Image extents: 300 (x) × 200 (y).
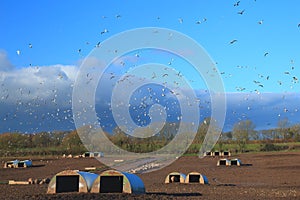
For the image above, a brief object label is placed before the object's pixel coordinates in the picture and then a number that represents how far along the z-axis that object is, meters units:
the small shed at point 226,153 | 104.81
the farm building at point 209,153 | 109.10
